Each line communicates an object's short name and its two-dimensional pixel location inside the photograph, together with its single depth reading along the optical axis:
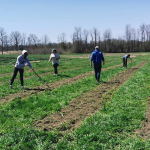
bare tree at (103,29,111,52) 92.12
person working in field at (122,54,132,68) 20.15
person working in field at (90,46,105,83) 11.11
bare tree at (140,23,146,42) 104.25
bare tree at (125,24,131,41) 104.59
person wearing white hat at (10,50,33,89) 9.75
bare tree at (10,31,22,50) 116.01
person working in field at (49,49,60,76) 14.40
